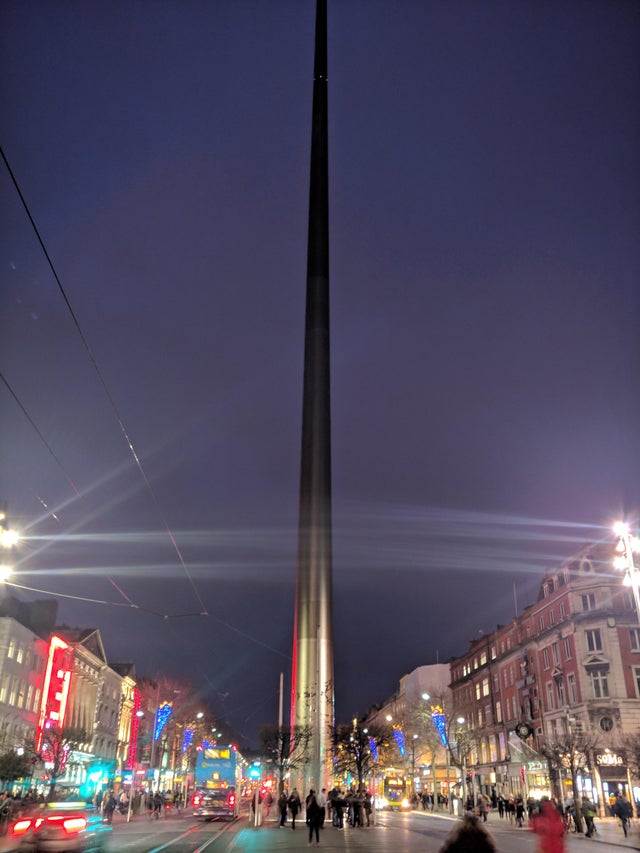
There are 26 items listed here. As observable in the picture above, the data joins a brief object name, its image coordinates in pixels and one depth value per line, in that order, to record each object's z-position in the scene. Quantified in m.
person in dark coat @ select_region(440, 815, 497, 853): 5.84
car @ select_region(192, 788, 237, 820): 49.59
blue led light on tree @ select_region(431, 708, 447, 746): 63.56
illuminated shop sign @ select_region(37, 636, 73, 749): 67.94
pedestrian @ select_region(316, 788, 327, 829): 46.08
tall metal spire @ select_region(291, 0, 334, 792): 55.53
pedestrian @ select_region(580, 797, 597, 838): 37.31
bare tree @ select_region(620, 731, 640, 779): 50.92
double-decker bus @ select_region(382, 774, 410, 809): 76.94
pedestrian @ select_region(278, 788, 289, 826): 40.75
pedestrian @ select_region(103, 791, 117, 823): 47.74
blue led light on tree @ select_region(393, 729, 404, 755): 90.67
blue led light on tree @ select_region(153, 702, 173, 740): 68.84
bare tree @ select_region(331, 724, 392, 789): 58.16
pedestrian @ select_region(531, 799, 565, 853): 11.59
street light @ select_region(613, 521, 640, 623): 30.73
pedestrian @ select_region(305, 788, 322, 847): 27.61
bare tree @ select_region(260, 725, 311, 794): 50.81
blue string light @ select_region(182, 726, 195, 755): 98.93
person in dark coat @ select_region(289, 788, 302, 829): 39.19
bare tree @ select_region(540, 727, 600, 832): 51.33
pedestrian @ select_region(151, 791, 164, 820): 54.58
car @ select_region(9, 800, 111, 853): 18.89
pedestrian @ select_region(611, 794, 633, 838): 35.44
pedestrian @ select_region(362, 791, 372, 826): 44.80
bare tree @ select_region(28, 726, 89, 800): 56.44
